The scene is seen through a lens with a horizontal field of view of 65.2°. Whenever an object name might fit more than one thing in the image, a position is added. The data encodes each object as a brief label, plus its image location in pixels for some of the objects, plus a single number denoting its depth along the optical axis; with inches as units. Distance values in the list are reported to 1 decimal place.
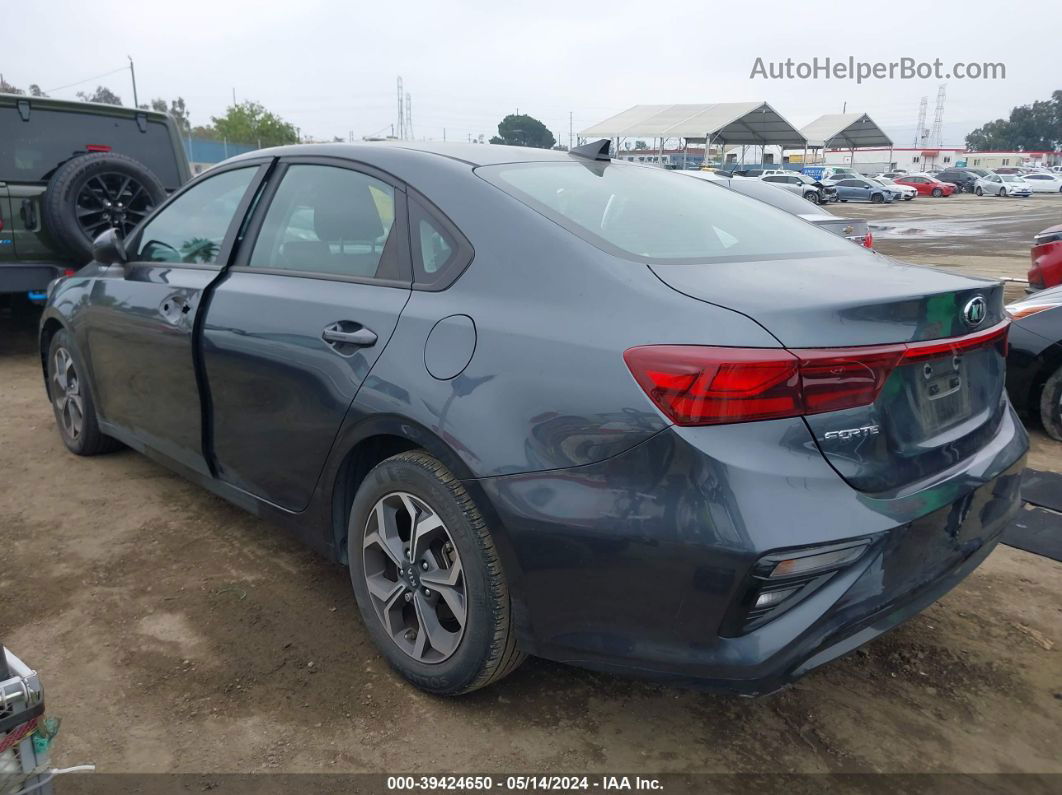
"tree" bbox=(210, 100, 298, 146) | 2412.6
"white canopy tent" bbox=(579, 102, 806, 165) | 1793.8
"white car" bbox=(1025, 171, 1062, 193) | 1958.7
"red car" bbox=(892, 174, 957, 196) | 1866.4
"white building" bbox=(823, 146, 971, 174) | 3127.5
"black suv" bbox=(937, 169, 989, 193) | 2003.0
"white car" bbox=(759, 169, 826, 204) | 1437.0
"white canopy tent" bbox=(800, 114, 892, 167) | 2182.6
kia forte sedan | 70.9
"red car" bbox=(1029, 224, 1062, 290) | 250.8
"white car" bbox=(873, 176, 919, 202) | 1689.2
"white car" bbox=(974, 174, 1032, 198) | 1883.6
